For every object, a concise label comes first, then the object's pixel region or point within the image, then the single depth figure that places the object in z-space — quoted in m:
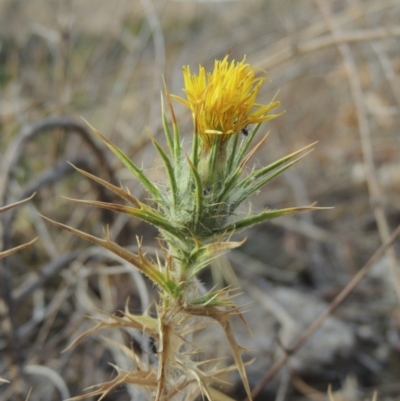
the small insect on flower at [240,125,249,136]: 0.25
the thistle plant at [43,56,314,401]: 0.23
